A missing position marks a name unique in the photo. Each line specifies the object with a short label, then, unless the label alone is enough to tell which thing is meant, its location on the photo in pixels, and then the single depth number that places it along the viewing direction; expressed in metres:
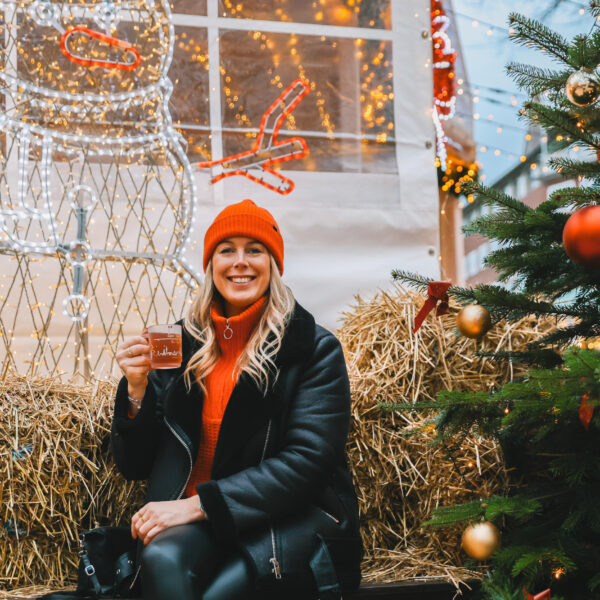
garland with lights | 3.55
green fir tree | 1.55
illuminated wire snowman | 2.59
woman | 1.61
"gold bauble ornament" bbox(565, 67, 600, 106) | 1.53
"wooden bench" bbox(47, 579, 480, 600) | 1.87
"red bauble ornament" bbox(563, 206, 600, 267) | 1.43
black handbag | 1.76
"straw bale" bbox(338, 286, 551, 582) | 2.08
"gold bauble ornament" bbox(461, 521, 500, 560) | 1.70
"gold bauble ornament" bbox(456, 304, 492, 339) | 1.87
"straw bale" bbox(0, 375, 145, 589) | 1.93
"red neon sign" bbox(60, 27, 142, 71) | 2.55
